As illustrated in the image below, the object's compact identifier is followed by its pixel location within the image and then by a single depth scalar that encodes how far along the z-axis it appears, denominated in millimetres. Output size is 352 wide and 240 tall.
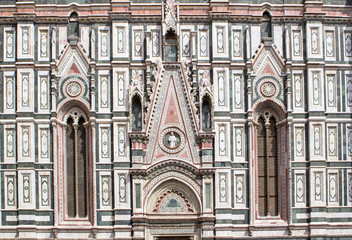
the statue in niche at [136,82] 25266
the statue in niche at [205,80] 25344
